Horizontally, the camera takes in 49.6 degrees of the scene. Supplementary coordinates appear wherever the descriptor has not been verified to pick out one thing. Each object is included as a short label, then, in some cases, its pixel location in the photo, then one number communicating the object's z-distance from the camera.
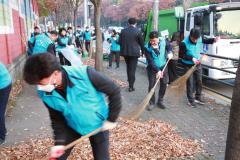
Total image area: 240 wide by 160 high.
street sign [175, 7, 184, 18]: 11.56
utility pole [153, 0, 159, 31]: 10.27
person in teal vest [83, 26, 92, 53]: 17.18
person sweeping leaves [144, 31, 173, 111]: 5.26
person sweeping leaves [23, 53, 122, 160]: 1.86
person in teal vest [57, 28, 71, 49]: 7.99
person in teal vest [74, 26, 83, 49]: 18.21
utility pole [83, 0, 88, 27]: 20.60
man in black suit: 6.73
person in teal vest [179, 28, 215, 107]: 5.55
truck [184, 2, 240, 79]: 7.17
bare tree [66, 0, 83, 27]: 22.44
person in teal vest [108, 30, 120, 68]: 11.21
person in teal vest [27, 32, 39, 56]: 7.66
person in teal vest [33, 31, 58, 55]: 6.54
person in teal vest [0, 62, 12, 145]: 3.67
